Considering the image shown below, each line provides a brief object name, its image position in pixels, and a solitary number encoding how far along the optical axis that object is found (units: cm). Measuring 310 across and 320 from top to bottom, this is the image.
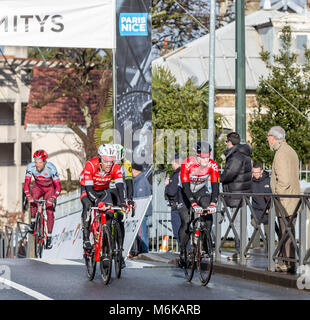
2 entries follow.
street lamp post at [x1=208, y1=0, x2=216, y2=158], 2364
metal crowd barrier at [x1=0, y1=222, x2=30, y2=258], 2126
